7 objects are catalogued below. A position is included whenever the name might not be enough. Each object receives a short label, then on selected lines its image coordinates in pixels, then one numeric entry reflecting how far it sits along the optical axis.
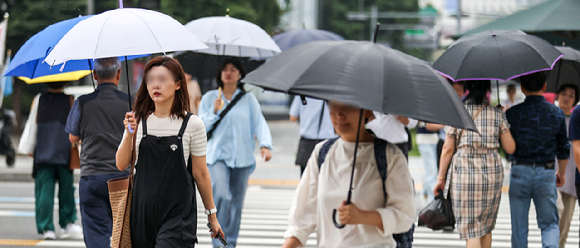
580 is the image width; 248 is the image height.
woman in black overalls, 7.47
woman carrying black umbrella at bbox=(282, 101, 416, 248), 5.76
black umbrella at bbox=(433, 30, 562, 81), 9.62
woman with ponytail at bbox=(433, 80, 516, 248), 10.31
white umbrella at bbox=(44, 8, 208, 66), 7.73
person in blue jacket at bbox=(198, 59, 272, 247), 12.12
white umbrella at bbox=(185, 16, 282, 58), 12.54
